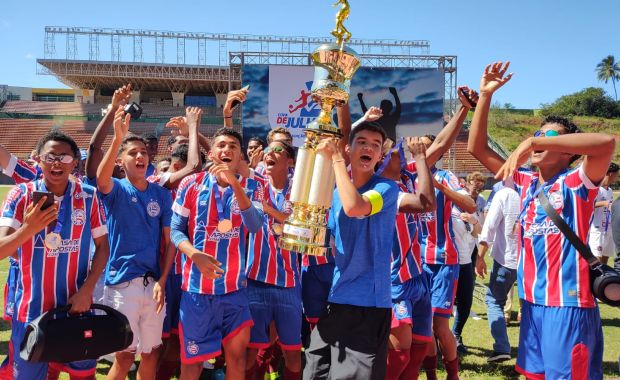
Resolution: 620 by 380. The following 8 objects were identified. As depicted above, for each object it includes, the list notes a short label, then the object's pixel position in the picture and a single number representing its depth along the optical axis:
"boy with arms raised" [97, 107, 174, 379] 3.86
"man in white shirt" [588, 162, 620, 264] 8.66
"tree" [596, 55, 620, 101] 76.38
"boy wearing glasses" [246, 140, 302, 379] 4.12
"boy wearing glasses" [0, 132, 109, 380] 3.24
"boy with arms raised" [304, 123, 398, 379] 2.98
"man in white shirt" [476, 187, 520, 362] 5.46
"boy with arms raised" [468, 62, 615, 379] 2.84
